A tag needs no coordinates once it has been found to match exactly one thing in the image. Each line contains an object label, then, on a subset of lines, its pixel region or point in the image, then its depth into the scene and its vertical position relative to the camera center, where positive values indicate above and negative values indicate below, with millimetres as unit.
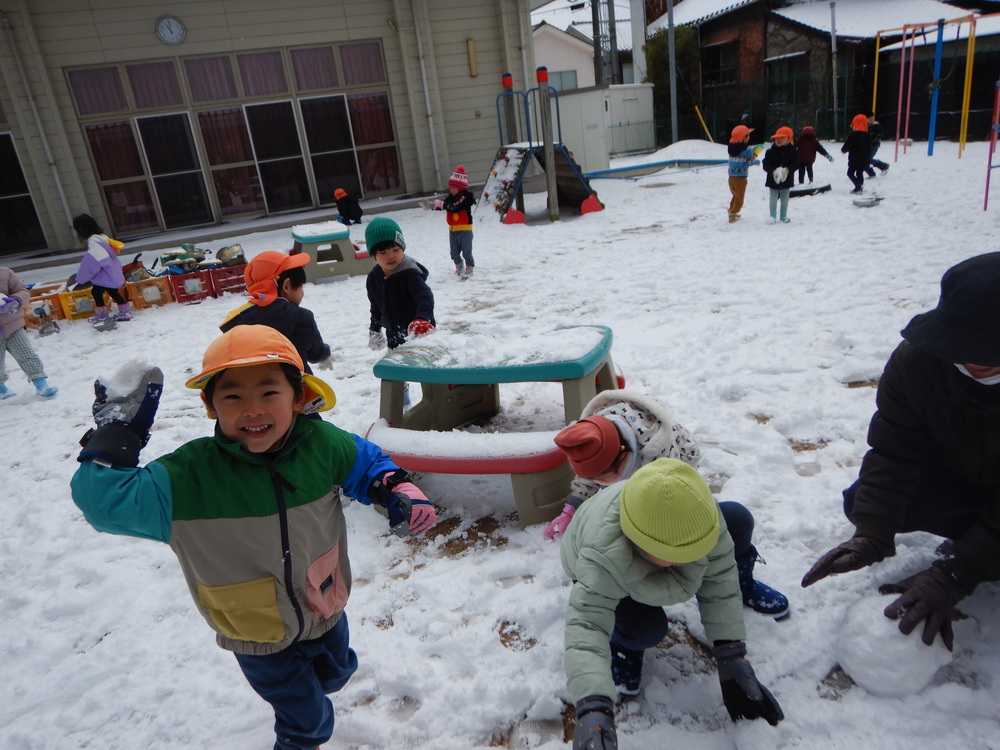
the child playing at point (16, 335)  5422 -968
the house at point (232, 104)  12586 +1504
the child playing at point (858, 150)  10188 -666
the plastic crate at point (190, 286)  8516 -1181
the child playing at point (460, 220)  8141 -747
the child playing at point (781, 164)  8781 -625
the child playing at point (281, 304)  3318 -604
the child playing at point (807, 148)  11205 -593
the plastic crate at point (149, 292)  8320 -1170
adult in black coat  1879 -1094
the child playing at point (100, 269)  7406 -740
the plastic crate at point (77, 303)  8125 -1166
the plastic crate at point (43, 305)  7926 -1109
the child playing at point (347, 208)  12422 -689
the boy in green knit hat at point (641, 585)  1681 -1194
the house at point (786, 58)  19984 +1802
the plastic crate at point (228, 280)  8719 -1203
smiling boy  1461 -725
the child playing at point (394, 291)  4113 -781
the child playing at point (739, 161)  9008 -537
